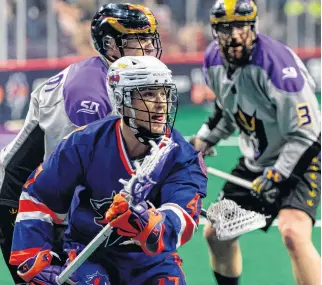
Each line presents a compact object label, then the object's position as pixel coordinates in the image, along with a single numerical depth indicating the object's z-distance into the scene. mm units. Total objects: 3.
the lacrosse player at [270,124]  10758
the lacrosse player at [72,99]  8742
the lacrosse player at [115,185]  7719
